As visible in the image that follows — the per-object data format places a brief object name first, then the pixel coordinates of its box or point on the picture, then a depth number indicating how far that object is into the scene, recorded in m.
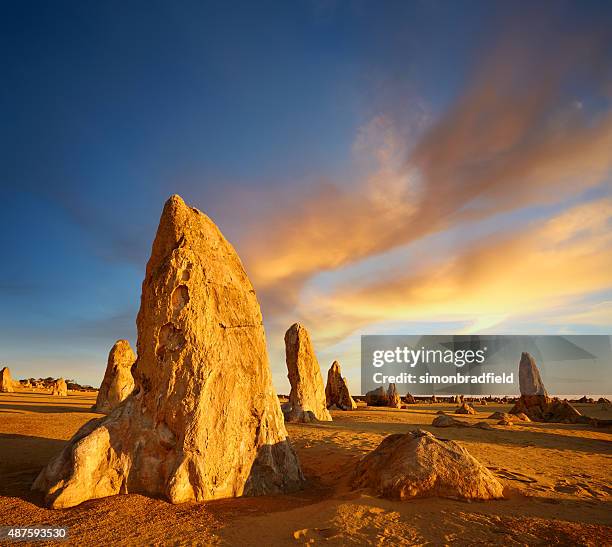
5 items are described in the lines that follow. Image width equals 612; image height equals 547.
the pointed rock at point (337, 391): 31.09
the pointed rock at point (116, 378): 20.72
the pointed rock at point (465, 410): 28.89
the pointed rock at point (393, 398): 34.56
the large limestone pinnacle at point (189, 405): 6.41
